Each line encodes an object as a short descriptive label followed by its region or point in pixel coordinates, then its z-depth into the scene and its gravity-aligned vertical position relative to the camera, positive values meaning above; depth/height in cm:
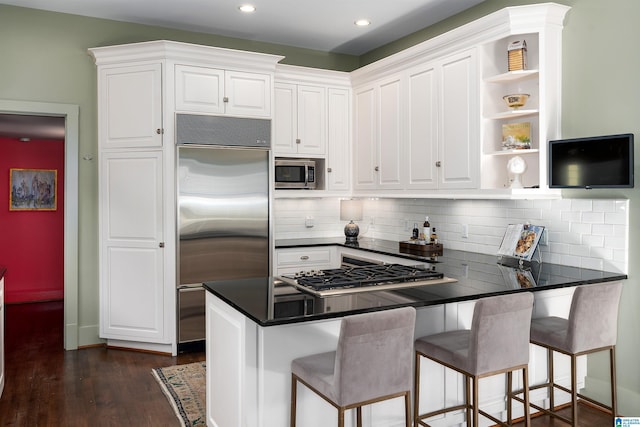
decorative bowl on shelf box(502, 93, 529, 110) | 345 +75
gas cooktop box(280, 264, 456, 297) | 255 -38
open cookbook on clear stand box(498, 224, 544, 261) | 344 -23
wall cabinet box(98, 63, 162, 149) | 422 +86
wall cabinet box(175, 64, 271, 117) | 426 +102
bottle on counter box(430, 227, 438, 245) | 427 -26
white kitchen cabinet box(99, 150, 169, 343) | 426 -32
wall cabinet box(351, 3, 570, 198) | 334 +76
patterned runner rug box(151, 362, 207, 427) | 306 -125
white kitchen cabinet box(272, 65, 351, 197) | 490 +86
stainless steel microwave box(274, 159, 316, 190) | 491 +35
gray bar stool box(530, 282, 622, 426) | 265 -66
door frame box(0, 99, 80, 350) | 439 -14
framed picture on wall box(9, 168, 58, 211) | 677 +26
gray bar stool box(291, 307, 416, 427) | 198 -63
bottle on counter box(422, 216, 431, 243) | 431 -18
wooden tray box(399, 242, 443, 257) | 413 -34
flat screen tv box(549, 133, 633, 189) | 288 +28
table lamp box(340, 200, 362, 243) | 545 -2
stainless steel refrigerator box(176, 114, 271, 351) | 425 +1
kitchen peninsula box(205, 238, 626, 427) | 227 -59
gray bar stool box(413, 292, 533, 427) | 230 -66
